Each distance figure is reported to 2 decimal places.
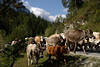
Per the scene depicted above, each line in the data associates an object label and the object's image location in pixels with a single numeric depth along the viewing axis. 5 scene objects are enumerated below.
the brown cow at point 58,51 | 11.57
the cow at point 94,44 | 17.30
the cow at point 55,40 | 15.14
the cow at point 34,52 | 11.70
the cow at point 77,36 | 14.22
